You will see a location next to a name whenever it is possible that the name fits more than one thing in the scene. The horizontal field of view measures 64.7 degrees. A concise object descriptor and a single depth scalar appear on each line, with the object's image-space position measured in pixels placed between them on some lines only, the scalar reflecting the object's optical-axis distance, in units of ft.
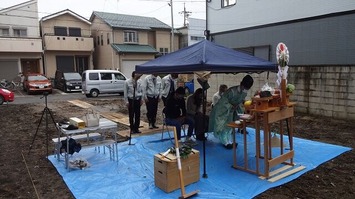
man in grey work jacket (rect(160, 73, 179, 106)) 24.87
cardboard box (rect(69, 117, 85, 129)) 14.37
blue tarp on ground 11.94
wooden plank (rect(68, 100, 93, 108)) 40.16
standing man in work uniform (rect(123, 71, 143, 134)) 21.83
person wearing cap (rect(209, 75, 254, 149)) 17.00
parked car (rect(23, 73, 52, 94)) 56.04
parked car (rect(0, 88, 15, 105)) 40.60
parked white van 50.47
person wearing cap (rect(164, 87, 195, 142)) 18.80
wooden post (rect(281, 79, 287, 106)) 13.72
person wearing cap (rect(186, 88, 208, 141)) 18.86
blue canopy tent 13.08
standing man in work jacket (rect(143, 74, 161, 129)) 23.45
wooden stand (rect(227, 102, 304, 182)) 13.03
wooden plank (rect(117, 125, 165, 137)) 21.82
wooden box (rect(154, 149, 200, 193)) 11.82
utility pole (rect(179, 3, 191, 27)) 127.31
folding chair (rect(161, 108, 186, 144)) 20.21
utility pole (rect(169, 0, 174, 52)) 75.97
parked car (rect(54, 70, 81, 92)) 59.67
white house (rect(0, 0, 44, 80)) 67.05
